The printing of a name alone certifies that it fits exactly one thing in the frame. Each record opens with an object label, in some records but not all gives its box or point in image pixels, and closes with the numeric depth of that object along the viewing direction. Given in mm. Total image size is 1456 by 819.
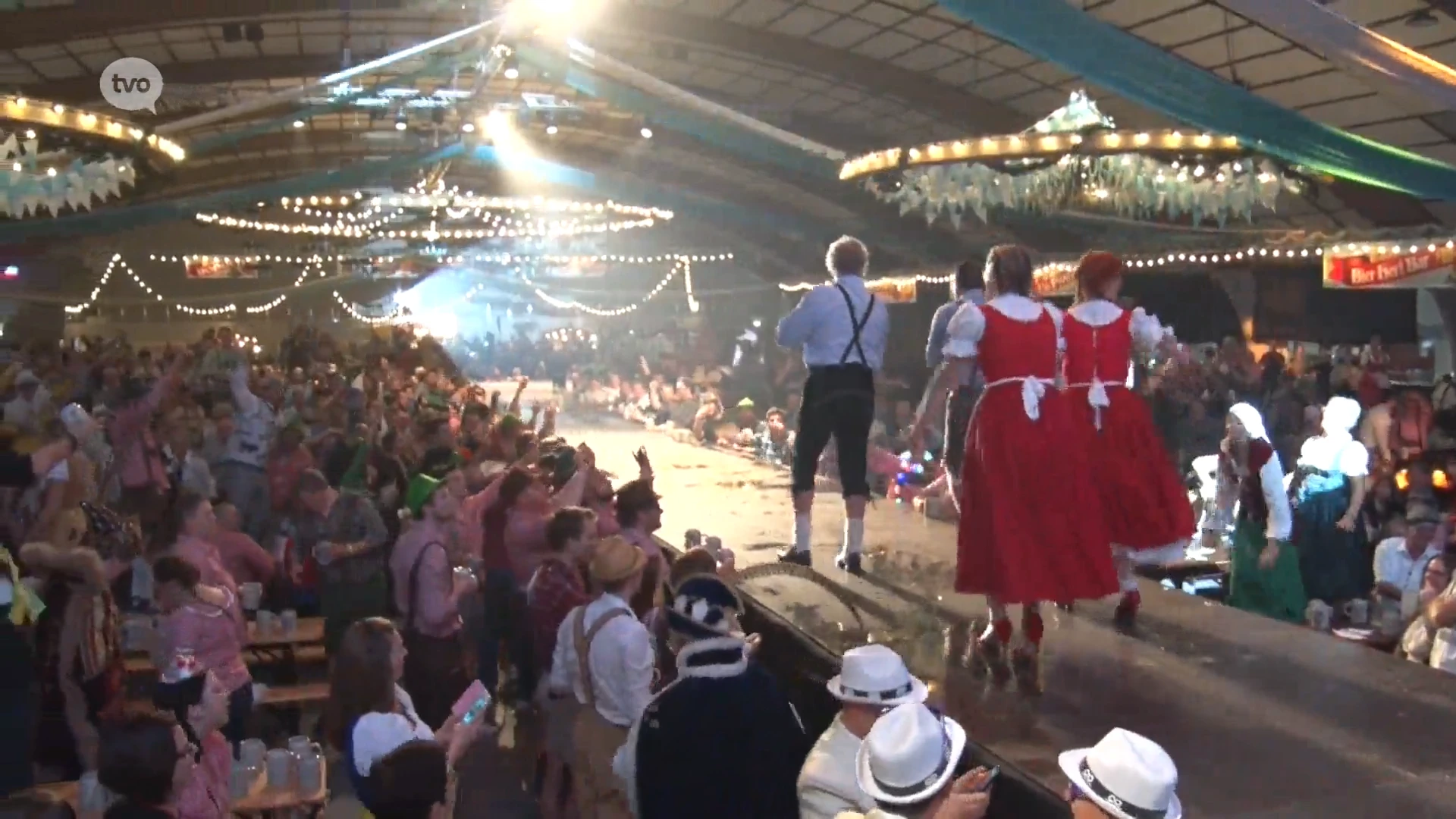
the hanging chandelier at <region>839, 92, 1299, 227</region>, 6695
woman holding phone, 2988
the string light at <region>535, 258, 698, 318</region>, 29547
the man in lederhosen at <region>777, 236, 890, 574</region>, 4531
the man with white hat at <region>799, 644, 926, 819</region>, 2428
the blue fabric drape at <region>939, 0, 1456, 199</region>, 4898
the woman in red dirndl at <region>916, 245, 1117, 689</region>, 3441
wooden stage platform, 2697
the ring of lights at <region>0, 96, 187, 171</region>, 6262
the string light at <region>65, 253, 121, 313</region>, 24391
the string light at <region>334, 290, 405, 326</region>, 34666
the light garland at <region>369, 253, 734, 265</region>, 27867
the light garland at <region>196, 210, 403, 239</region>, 18484
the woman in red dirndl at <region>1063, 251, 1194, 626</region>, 3643
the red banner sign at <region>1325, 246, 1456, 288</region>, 10336
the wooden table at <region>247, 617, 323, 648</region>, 5387
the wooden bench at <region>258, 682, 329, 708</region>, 5062
